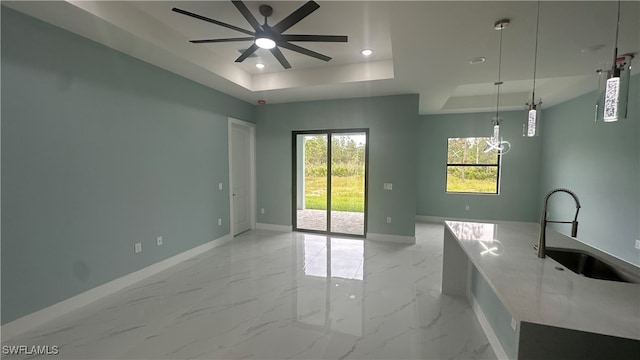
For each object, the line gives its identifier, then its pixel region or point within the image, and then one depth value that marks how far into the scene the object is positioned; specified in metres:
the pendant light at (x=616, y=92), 1.32
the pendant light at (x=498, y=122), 2.17
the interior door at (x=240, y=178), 4.97
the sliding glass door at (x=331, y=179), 4.93
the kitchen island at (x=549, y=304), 0.98
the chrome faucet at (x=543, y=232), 1.63
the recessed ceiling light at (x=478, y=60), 2.88
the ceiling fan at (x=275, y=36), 1.99
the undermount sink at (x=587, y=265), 1.63
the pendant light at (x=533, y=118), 2.16
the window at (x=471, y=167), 6.00
